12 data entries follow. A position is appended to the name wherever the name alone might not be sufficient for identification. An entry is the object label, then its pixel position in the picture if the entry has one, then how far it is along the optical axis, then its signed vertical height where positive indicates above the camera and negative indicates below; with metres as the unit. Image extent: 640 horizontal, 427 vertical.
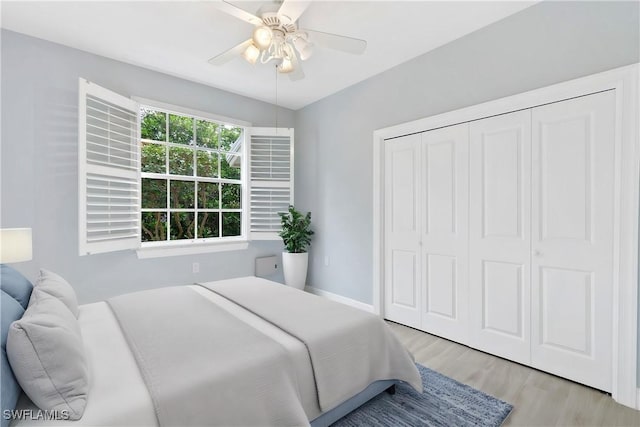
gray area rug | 1.78 -1.24
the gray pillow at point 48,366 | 1.06 -0.57
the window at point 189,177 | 3.73 +0.46
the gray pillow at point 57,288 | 1.69 -0.45
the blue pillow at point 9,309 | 1.02 -0.45
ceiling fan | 1.89 +1.24
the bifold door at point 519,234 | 2.10 -0.18
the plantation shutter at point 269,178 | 4.36 +0.50
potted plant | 4.22 -0.51
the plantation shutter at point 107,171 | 2.80 +0.41
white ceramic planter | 4.21 -0.80
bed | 1.14 -0.70
